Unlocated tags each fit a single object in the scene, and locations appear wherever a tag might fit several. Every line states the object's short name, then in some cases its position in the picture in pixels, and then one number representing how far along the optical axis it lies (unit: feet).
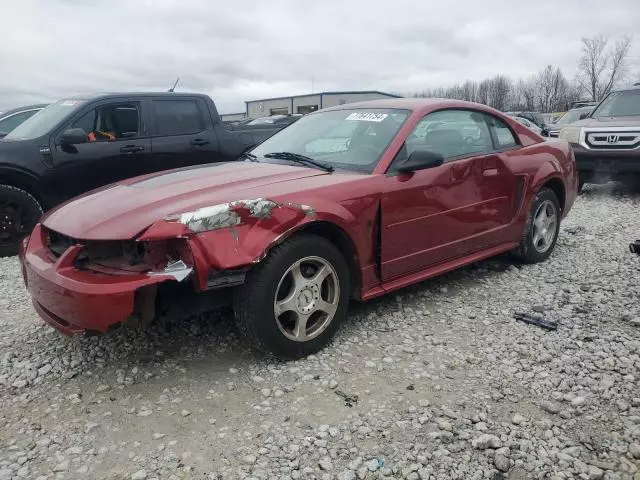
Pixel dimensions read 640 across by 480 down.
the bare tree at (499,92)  225.56
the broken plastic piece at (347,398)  8.90
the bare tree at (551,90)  210.38
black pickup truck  18.31
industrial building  140.98
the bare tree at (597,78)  162.81
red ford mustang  8.85
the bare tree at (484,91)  232.26
